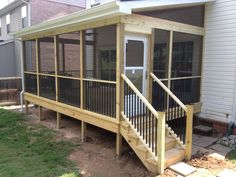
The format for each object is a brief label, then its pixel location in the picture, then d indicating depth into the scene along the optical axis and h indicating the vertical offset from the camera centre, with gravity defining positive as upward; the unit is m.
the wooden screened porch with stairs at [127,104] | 4.69 -0.95
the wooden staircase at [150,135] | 4.35 -1.45
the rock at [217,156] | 5.25 -2.06
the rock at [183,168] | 4.42 -2.00
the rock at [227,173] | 4.50 -2.09
